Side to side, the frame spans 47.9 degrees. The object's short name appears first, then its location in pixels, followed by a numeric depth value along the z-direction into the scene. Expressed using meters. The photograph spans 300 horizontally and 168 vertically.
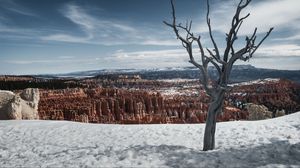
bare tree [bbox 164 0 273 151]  14.09
